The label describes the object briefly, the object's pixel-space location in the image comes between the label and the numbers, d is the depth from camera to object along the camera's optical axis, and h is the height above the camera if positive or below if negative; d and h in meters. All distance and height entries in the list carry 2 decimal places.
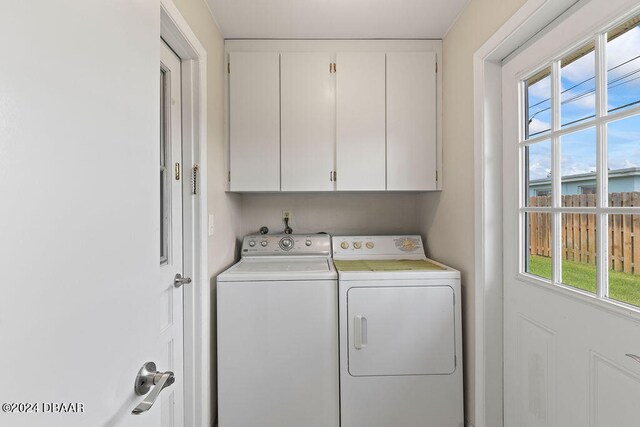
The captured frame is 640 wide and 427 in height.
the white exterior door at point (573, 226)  0.95 -0.05
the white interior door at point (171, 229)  1.33 -0.07
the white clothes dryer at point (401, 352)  1.64 -0.77
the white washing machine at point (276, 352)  1.64 -0.77
